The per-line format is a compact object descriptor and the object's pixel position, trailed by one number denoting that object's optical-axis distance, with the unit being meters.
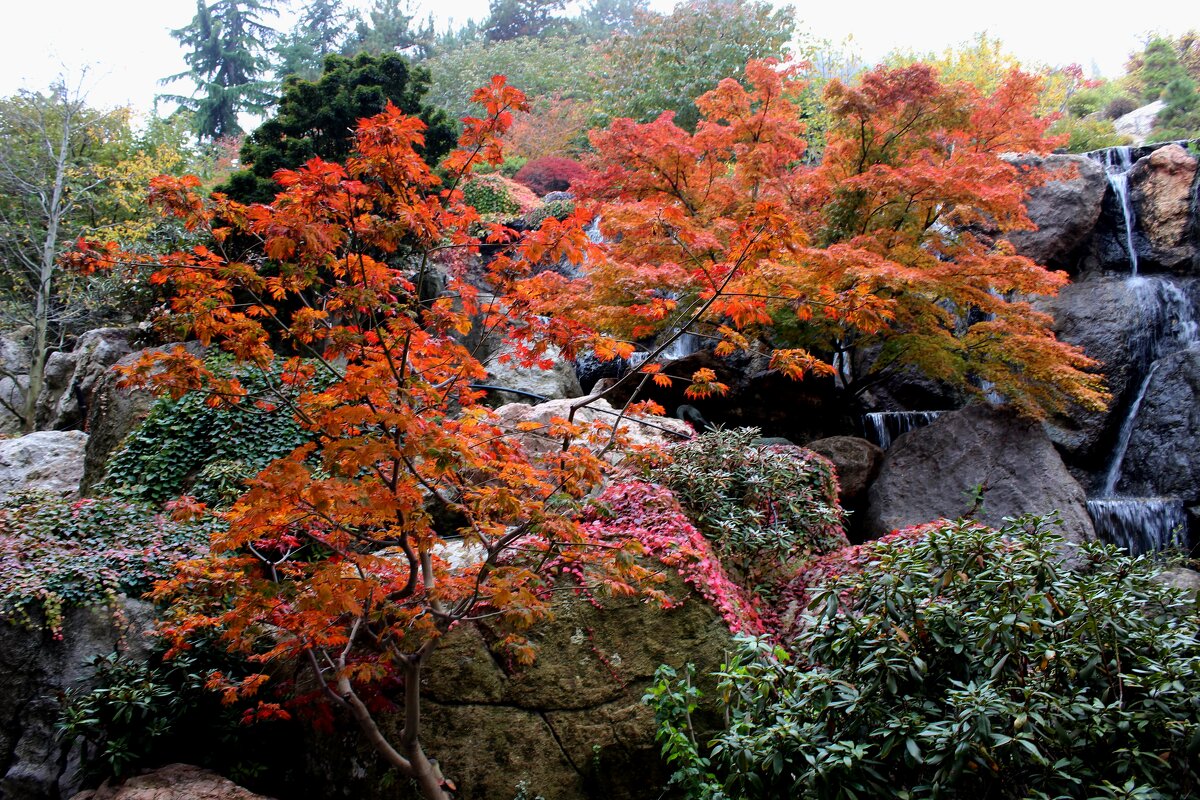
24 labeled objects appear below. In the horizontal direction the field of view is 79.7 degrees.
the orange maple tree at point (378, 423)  3.39
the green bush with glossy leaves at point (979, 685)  2.43
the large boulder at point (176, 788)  4.51
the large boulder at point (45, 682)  4.91
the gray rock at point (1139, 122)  20.70
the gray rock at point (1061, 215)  10.95
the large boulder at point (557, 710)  4.46
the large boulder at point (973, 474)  8.51
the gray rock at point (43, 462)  9.16
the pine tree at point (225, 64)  26.28
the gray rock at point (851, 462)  8.98
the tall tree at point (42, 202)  13.30
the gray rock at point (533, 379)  10.68
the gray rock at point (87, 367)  10.95
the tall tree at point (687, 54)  19.02
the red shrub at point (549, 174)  20.02
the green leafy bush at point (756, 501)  5.82
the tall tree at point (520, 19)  35.50
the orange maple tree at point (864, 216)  7.65
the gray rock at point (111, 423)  8.10
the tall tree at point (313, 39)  28.73
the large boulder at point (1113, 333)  9.97
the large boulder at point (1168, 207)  10.74
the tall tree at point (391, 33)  30.47
